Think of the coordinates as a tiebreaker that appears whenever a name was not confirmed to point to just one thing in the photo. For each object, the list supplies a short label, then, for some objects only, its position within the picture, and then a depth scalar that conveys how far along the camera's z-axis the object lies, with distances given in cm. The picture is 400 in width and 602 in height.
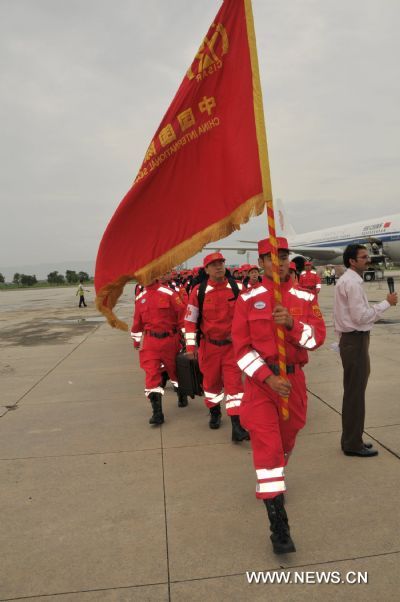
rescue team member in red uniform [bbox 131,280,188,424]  541
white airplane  3469
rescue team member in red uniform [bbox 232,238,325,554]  281
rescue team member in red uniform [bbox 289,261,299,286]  414
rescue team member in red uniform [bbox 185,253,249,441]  479
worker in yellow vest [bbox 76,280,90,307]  2502
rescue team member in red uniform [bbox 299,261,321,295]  961
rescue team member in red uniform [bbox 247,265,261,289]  1147
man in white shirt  395
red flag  327
